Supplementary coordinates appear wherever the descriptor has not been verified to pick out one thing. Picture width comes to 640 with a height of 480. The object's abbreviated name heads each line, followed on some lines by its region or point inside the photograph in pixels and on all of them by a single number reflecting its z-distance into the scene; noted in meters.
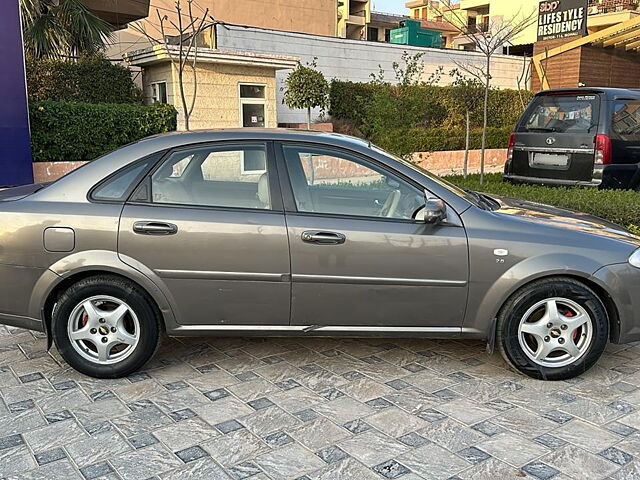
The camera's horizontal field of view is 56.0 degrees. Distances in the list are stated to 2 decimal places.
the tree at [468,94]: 18.89
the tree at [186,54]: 12.09
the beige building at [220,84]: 13.11
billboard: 22.61
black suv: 7.43
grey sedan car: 3.68
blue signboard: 9.09
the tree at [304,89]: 14.05
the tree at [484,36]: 11.76
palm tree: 12.22
